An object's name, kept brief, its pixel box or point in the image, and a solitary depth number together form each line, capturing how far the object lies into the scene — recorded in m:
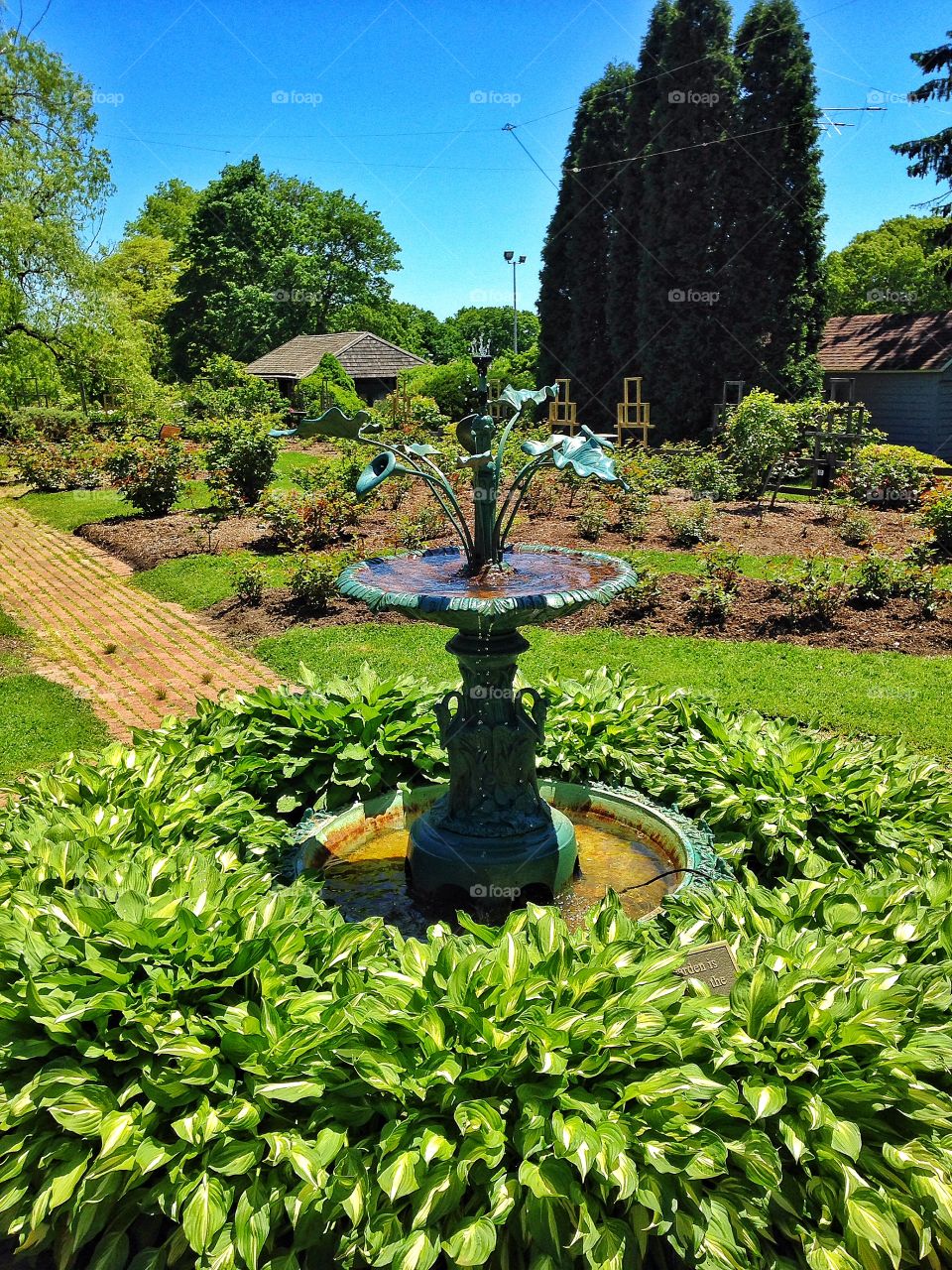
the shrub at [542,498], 15.16
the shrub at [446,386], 29.52
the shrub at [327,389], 28.52
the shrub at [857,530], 12.40
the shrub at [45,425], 25.83
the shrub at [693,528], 12.95
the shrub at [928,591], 9.50
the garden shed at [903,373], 24.12
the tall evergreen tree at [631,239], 26.02
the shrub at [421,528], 12.41
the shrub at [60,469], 22.11
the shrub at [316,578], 10.75
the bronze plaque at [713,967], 3.13
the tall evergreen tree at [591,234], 28.92
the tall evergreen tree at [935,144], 18.89
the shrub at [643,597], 9.99
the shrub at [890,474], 14.91
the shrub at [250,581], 11.20
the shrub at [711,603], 9.73
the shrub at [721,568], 10.16
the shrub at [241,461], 15.98
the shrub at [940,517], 10.79
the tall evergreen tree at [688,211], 23.83
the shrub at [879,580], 9.80
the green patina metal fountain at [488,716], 4.02
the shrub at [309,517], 12.98
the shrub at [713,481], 16.31
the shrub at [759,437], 15.88
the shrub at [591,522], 13.11
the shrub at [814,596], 9.54
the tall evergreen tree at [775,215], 22.88
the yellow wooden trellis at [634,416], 23.23
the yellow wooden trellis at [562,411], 24.26
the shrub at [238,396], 21.58
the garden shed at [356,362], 34.69
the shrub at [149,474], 16.89
